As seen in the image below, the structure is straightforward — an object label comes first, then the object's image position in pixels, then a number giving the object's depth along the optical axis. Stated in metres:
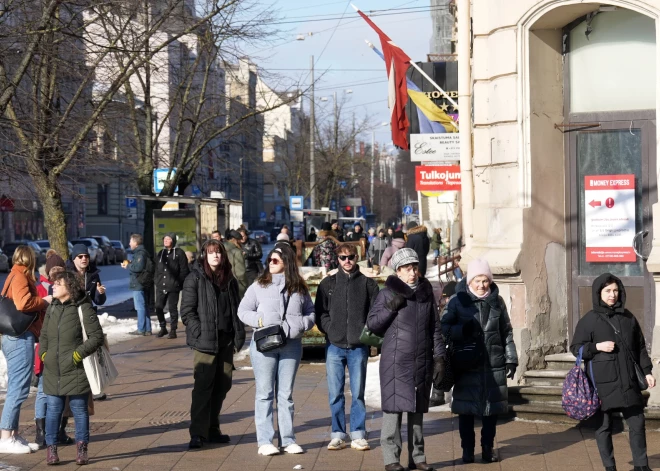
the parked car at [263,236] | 81.50
